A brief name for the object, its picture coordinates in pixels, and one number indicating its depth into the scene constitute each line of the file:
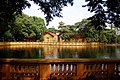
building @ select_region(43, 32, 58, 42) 34.06
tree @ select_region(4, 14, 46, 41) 28.61
